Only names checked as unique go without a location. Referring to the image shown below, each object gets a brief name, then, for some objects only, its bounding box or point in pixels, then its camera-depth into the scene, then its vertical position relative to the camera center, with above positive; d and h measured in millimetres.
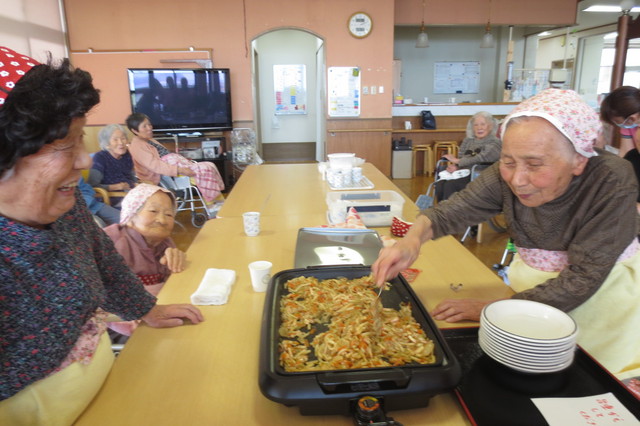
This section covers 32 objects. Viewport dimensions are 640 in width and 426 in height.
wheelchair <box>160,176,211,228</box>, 4789 -932
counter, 7820 +12
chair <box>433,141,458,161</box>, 7691 -696
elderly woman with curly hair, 784 -288
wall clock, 6762 +1351
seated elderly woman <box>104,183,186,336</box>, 1837 -514
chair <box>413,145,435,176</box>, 7757 -882
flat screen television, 6371 +230
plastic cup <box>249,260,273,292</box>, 1417 -540
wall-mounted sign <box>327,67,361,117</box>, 6898 +309
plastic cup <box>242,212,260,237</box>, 1996 -518
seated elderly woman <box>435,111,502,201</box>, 4449 -425
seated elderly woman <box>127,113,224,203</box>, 4473 -556
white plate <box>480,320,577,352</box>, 872 -482
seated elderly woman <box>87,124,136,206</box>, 3949 -473
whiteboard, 9395 +701
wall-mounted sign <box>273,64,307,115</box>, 9633 +504
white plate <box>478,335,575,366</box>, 884 -516
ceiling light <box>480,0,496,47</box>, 7418 +1198
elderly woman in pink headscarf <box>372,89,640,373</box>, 1126 -333
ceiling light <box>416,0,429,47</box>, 7377 +1190
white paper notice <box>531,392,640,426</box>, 798 -582
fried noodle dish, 960 -547
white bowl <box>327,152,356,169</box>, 3076 -370
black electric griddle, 805 -518
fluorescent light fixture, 8070 +1876
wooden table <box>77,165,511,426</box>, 886 -617
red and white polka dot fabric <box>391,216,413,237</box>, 1943 -531
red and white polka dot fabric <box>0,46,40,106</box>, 751 +84
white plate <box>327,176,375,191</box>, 2885 -514
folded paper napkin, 1353 -570
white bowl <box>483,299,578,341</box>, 972 -494
